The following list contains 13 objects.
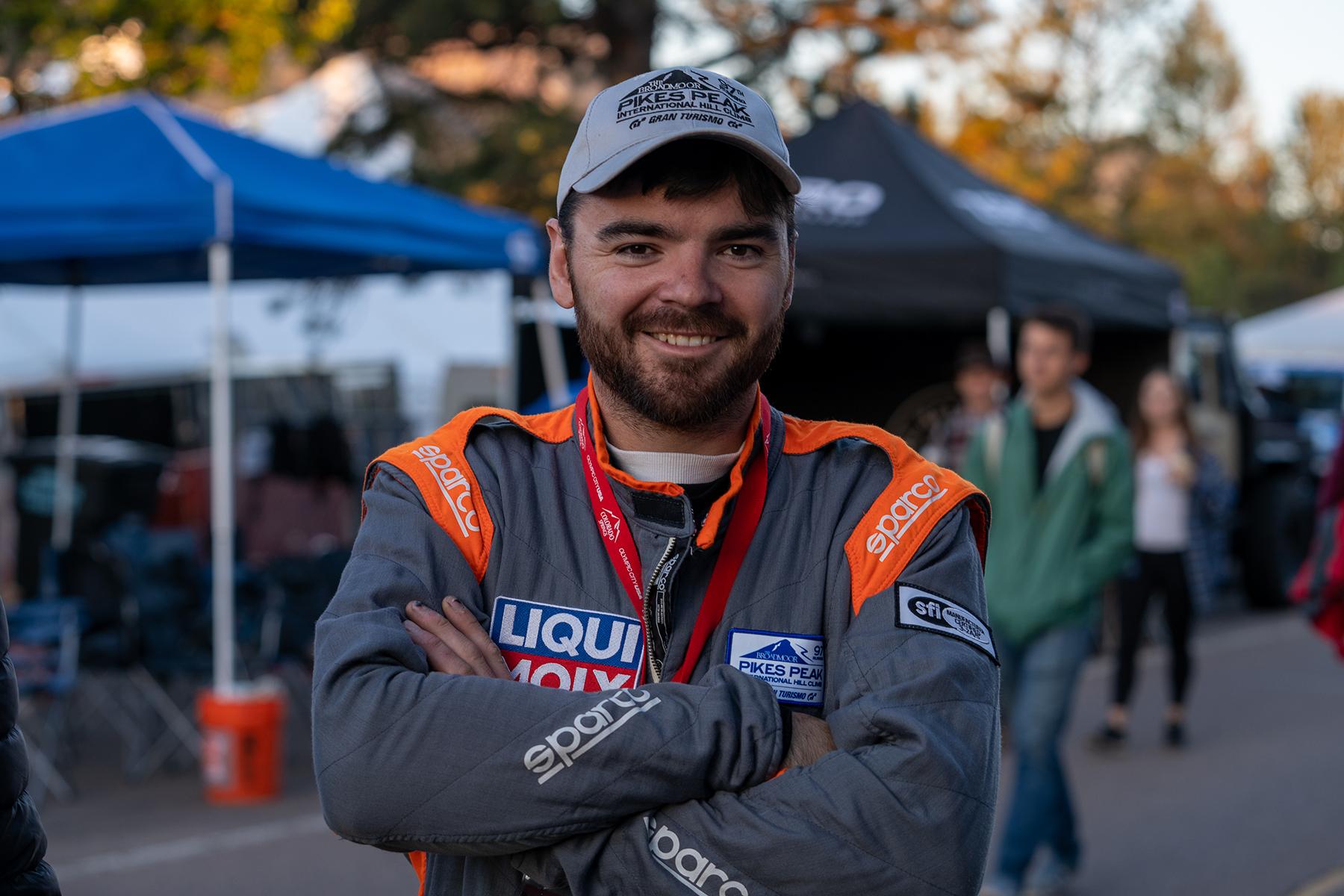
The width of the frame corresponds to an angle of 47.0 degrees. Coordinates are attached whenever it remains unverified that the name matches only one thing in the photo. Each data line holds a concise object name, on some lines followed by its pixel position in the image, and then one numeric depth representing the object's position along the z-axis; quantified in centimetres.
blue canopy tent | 696
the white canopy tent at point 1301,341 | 2395
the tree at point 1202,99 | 4950
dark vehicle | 1366
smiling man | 185
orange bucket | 717
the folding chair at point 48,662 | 723
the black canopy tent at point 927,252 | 1027
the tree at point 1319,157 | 5131
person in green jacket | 529
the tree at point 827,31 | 1944
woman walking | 827
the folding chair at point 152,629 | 777
